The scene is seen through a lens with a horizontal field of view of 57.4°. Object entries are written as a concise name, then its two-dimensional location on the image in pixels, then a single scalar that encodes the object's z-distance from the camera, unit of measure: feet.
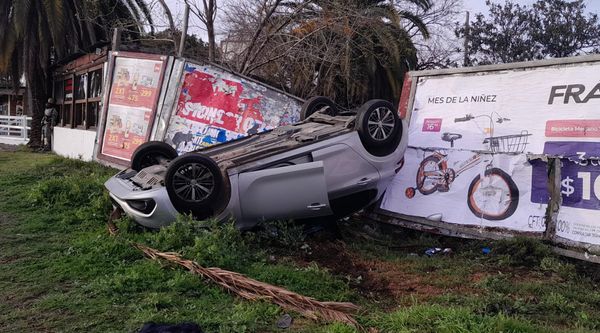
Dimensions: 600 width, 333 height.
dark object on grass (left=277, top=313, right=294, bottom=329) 13.07
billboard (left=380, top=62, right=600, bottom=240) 20.10
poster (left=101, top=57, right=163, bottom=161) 36.96
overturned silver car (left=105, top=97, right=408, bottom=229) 19.22
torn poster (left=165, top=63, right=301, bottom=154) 33.81
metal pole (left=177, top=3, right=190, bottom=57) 38.27
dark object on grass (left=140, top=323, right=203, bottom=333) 11.56
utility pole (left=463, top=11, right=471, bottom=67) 82.16
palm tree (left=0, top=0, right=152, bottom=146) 58.23
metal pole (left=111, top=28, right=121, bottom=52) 40.98
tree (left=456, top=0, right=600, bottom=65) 84.69
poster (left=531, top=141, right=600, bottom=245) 19.36
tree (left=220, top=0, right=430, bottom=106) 41.91
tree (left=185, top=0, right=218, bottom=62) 42.11
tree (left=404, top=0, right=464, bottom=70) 66.69
